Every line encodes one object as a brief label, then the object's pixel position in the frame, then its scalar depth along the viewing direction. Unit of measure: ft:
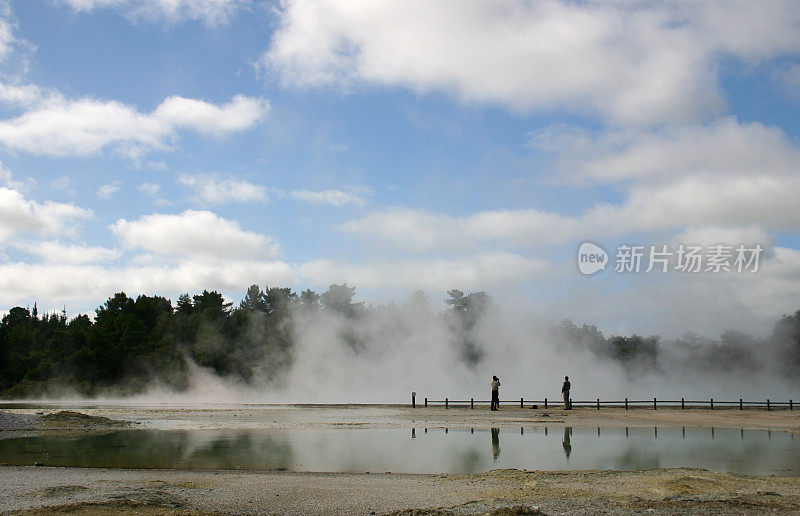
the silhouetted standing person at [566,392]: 115.96
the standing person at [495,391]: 114.21
